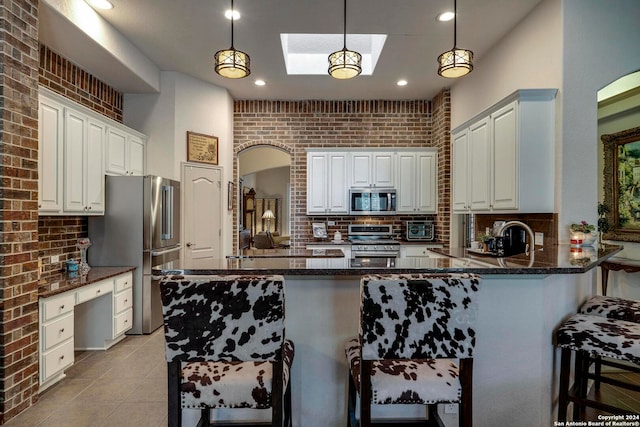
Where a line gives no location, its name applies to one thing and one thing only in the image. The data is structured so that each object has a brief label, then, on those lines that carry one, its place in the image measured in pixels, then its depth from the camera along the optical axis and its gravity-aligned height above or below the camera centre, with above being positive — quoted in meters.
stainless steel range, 5.08 -0.40
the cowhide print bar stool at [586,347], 1.70 -0.66
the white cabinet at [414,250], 5.02 -0.52
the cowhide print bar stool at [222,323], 1.30 -0.41
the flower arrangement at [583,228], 2.54 -0.10
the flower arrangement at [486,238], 3.16 -0.22
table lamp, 10.47 -0.05
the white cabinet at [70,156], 2.78 +0.52
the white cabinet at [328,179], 5.34 +0.55
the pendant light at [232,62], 2.35 +1.05
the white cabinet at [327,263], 1.74 -0.26
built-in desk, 2.57 -0.90
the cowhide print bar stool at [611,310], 2.05 -0.58
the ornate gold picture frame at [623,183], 3.82 +0.37
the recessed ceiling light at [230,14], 3.17 +1.87
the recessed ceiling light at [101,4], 2.97 +1.85
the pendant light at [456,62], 2.41 +1.08
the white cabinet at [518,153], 2.84 +0.54
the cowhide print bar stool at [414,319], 1.31 -0.40
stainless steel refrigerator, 3.70 -0.22
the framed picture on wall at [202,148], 4.66 +0.92
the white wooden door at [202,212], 4.63 +0.03
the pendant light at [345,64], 2.38 +1.05
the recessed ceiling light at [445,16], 3.15 +1.86
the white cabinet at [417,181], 5.30 +0.52
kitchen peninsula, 1.89 -0.73
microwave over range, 5.27 +0.22
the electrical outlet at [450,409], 1.92 -1.09
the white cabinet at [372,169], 5.32 +0.71
